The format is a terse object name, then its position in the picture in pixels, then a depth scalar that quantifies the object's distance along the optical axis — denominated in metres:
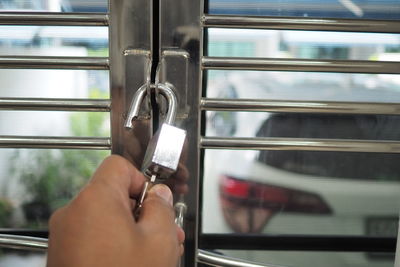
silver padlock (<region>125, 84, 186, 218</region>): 0.62
